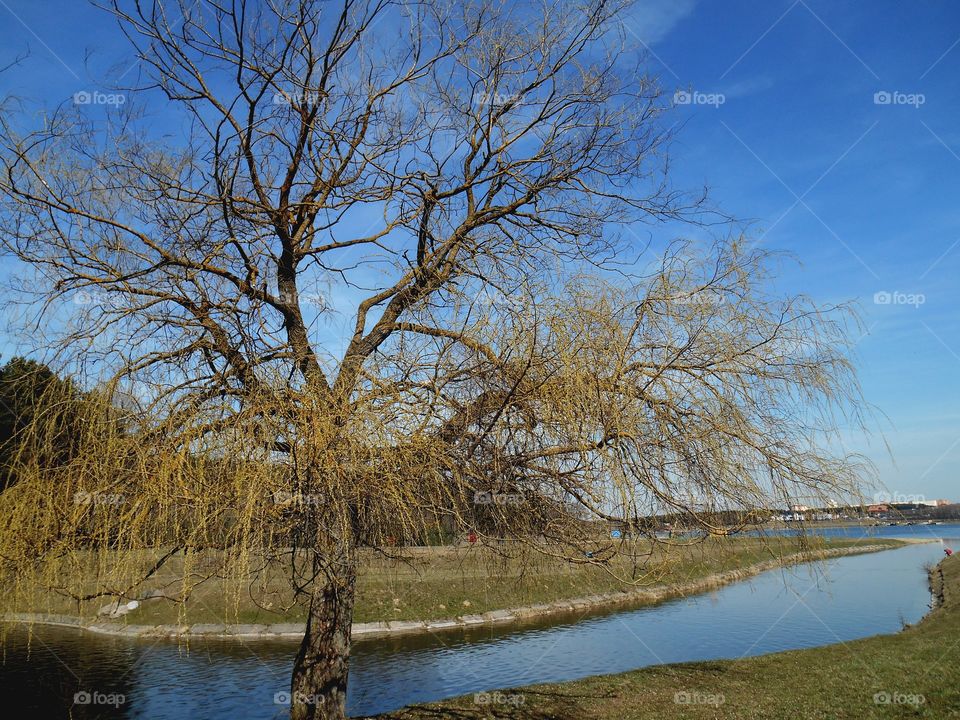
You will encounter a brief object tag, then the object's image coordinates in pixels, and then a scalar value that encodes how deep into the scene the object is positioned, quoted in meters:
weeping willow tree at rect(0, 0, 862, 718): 4.34
